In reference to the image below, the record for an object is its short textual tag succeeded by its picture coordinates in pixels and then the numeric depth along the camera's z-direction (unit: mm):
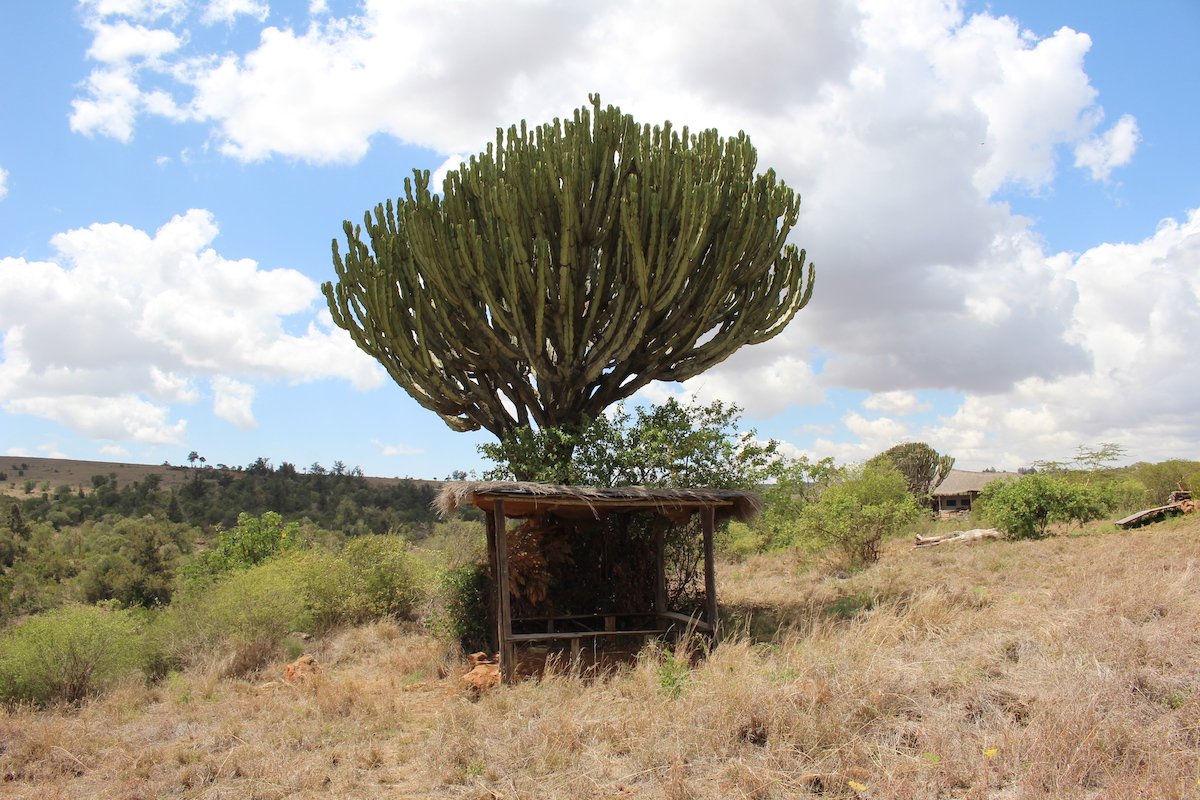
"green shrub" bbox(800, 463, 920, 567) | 15898
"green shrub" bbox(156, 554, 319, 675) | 10945
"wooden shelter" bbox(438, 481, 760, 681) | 9188
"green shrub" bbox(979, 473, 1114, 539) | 18219
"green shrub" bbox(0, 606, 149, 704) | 8961
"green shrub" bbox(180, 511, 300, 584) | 16172
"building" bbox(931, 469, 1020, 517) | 39109
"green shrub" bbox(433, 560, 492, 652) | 10648
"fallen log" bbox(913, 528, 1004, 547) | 19031
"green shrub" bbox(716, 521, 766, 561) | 21594
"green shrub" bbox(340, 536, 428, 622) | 14070
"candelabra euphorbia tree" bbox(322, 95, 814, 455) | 9953
